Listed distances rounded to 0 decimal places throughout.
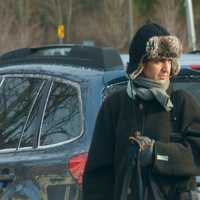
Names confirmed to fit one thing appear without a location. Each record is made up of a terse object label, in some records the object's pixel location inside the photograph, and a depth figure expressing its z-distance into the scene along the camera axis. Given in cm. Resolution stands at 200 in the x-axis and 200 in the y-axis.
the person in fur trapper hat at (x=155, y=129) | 782
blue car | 1062
